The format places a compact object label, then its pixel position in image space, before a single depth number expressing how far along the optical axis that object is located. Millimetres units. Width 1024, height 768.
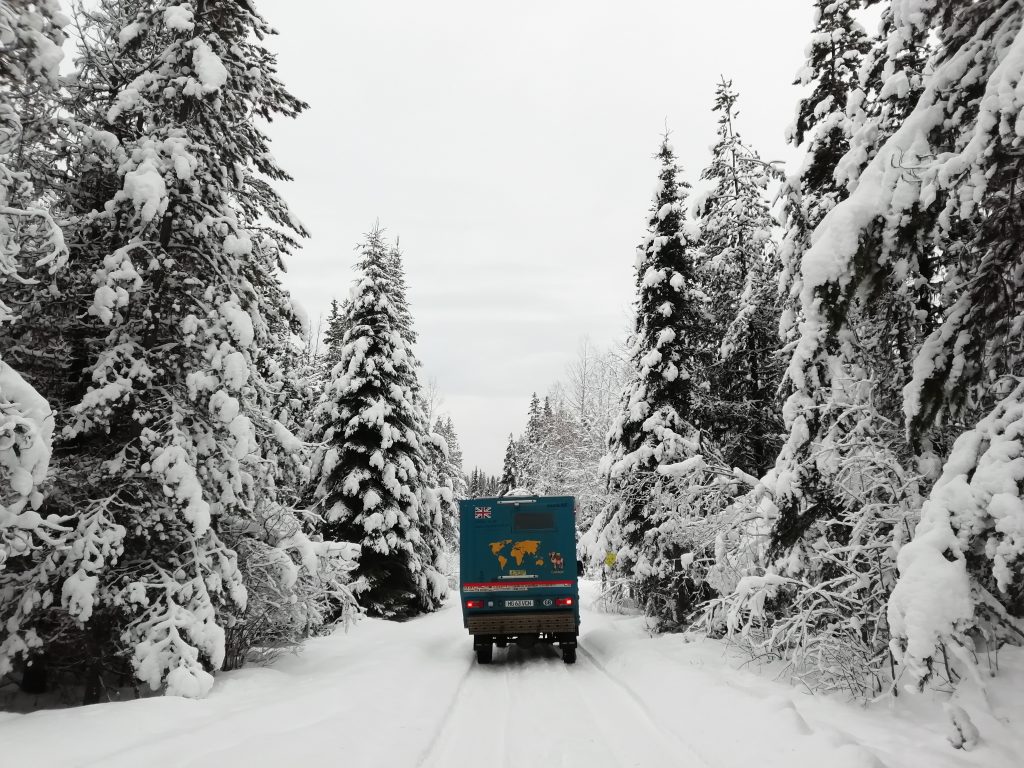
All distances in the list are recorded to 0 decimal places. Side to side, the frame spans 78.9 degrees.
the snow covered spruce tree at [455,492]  25456
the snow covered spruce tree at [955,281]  4039
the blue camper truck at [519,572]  12258
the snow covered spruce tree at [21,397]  6055
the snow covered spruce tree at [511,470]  59906
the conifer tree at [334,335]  24953
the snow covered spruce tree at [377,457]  18938
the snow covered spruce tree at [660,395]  14297
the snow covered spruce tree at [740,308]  13305
